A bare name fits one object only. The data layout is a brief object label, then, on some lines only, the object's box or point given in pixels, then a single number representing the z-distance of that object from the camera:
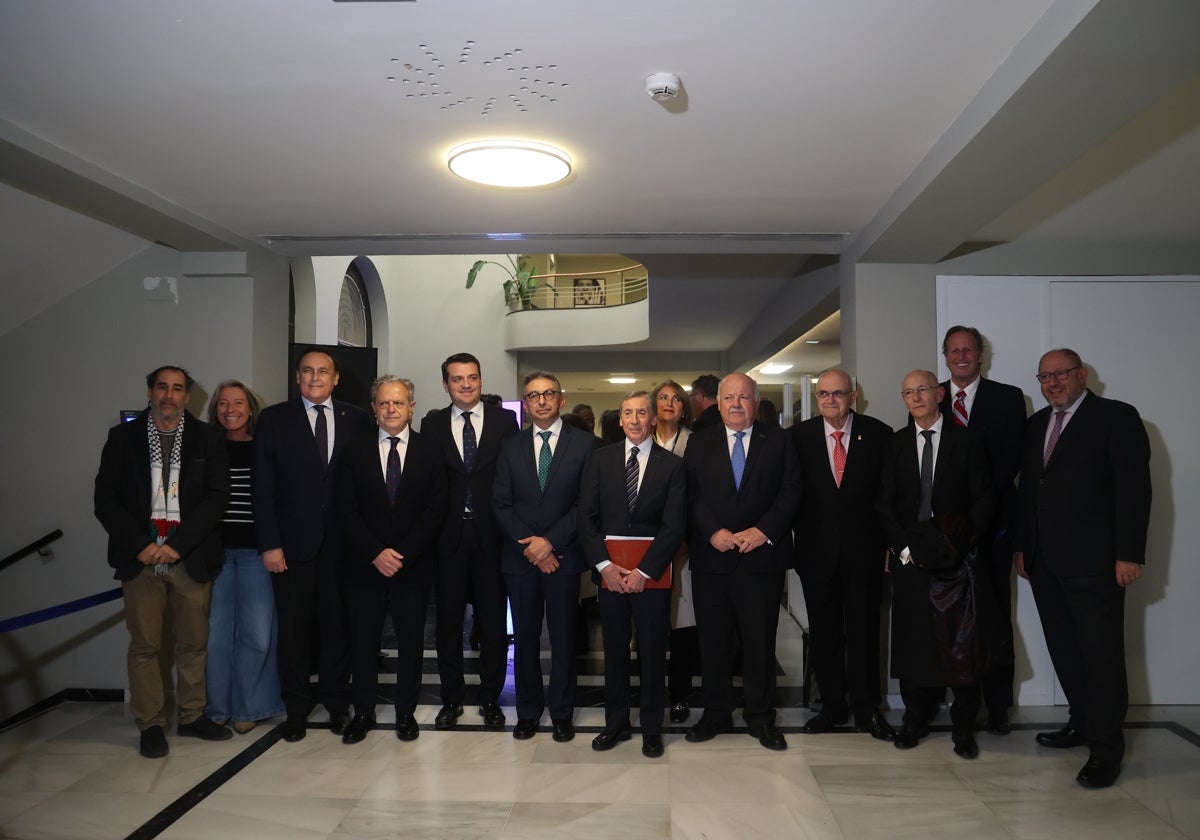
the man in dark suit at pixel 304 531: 4.01
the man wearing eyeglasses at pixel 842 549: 4.01
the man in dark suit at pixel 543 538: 3.89
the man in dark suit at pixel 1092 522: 3.50
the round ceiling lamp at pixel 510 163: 3.52
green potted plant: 12.42
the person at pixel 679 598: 4.41
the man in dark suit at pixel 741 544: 3.86
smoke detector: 2.83
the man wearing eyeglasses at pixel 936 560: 3.74
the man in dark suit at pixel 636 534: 3.77
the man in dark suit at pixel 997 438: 4.15
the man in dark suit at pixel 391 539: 3.91
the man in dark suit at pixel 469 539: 4.02
